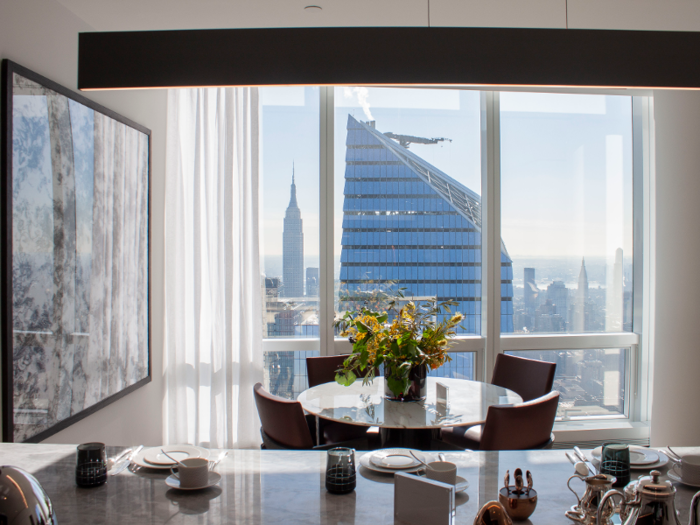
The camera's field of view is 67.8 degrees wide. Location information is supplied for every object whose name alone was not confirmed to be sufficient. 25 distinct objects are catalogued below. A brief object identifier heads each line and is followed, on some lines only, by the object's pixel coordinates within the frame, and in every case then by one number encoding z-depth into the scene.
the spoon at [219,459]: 1.58
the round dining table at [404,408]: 2.49
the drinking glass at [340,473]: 1.39
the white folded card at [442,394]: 2.76
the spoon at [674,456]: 1.64
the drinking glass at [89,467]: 1.44
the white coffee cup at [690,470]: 1.43
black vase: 2.74
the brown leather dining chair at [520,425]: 2.40
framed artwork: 2.24
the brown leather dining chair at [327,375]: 3.21
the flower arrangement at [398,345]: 2.64
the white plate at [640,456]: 1.58
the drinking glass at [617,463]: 1.43
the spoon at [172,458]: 1.42
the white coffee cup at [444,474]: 1.32
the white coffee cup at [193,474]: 1.41
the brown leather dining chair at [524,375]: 3.28
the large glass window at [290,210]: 4.21
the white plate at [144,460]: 1.55
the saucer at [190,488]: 1.40
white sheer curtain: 3.94
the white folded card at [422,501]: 1.14
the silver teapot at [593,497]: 1.18
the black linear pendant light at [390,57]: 1.50
